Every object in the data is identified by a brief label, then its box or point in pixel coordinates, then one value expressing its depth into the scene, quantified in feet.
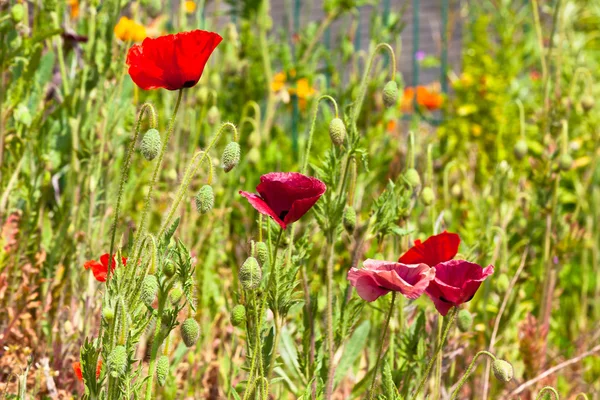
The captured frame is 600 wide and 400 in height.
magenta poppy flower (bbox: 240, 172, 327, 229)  4.89
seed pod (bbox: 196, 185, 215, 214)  4.91
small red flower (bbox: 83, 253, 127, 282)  5.17
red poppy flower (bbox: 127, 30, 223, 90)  4.82
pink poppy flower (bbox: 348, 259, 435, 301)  4.90
